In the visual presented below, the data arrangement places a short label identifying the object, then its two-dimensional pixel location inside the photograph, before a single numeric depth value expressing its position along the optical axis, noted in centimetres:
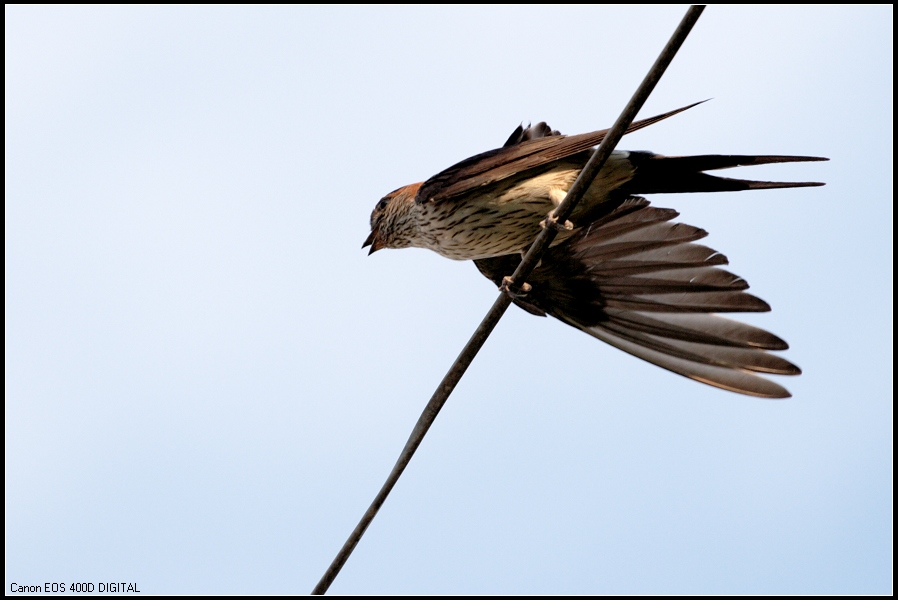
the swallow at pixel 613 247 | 1129
